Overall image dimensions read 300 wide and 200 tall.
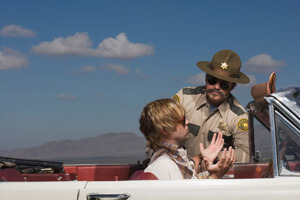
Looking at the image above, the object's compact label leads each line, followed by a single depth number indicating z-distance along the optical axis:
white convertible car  4.23
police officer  7.26
